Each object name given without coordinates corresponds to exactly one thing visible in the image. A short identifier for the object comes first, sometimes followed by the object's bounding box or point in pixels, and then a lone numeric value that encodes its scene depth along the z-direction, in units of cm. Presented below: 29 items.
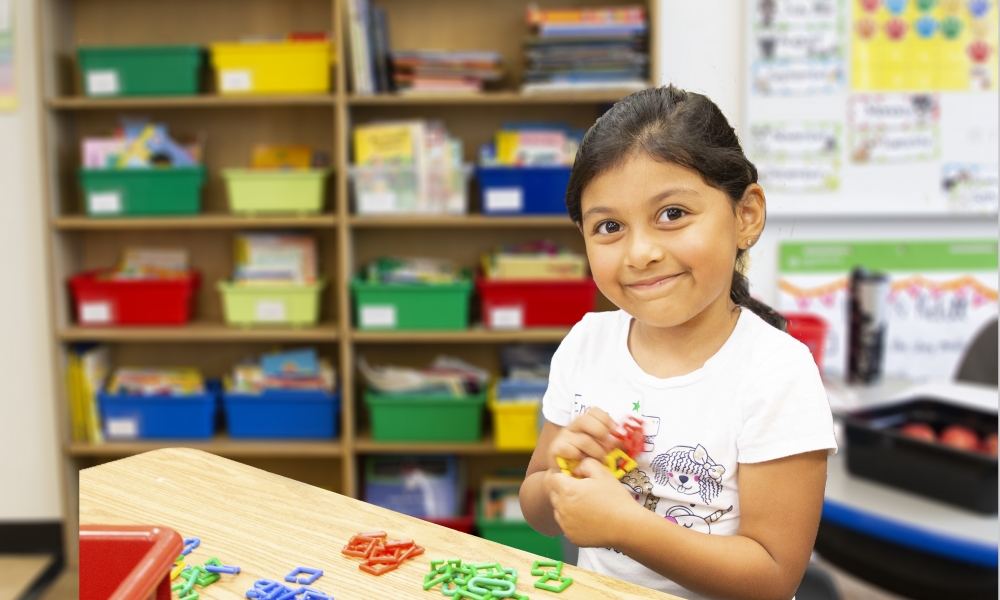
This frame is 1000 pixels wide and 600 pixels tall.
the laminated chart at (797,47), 301
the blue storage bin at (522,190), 276
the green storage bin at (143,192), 283
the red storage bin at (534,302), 280
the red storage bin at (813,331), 222
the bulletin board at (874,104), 300
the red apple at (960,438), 145
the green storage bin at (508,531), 281
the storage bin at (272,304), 288
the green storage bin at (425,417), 284
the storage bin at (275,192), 281
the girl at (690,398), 81
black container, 134
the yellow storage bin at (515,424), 278
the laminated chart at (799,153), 306
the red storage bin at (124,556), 50
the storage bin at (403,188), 277
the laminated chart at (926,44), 299
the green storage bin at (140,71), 279
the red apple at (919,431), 147
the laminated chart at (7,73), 297
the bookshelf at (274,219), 282
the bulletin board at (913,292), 311
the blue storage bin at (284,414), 291
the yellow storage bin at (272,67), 278
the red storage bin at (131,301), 290
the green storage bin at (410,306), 281
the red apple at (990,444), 144
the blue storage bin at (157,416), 291
